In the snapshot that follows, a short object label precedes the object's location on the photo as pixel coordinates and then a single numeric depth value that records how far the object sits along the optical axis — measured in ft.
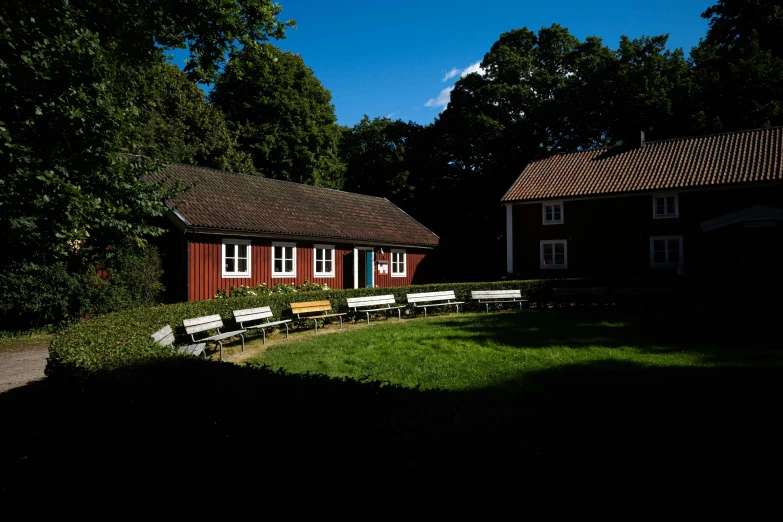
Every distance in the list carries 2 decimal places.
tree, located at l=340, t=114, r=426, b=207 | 136.46
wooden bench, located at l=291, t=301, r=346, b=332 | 49.66
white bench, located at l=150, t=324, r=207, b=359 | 30.45
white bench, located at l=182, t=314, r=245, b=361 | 36.37
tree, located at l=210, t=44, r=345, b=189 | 131.75
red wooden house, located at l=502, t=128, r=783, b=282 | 78.18
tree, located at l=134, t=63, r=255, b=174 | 104.37
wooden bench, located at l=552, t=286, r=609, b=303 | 68.95
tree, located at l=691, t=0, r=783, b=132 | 100.27
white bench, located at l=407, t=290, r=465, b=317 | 62.38
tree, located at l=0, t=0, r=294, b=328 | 28.40
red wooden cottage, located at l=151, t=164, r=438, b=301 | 61.26
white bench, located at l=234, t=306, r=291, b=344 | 43.14
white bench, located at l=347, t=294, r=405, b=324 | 56.34
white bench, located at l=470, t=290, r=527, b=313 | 67.97
